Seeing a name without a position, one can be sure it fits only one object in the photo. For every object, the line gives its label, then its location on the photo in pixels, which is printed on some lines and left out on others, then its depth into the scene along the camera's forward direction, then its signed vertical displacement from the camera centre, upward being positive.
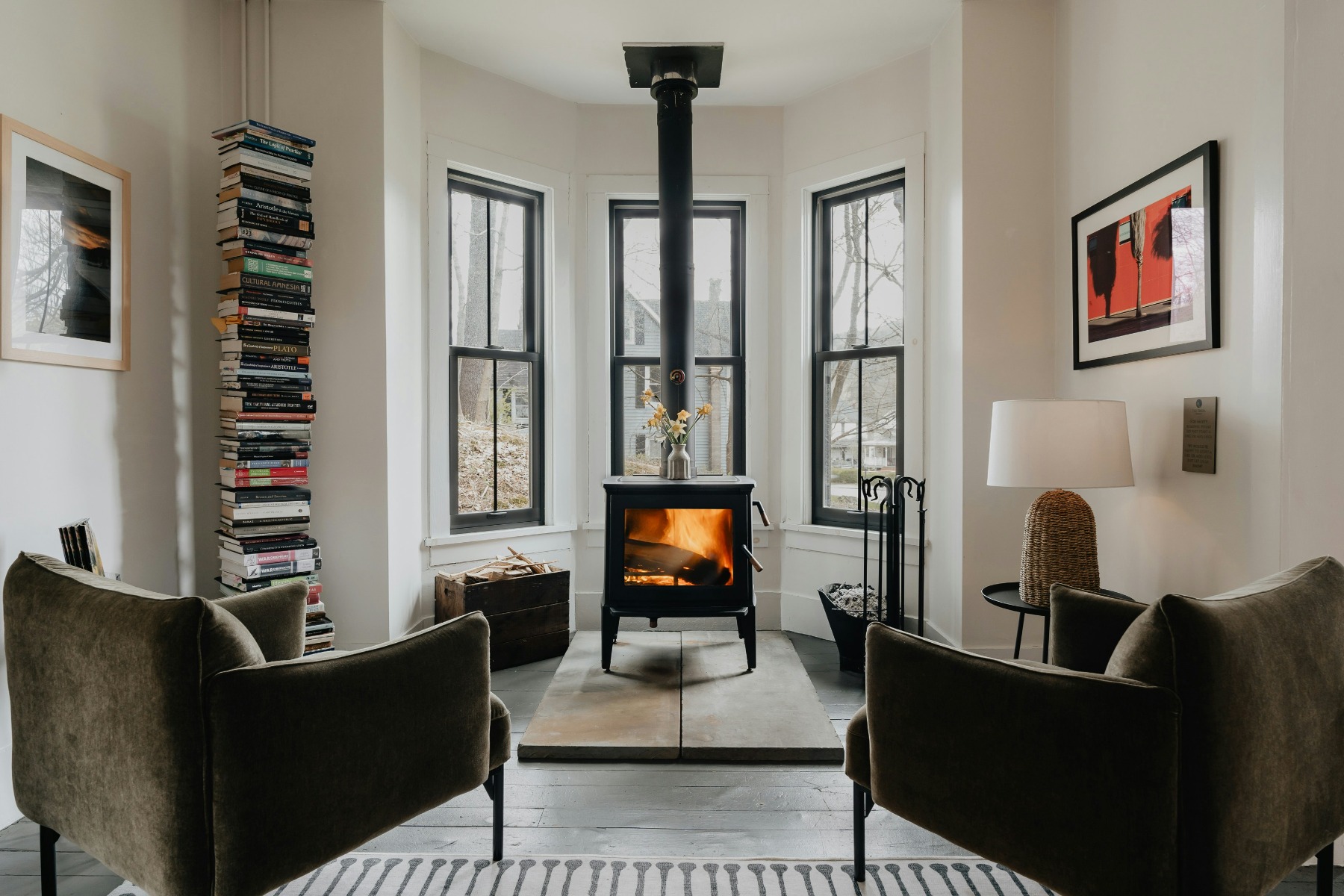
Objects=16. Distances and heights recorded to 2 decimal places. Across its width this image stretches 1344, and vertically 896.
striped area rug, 1.77 -1.09
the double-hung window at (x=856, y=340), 3.86 +0.47
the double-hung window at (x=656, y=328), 4.22 +0.58
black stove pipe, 3.51 +0.81
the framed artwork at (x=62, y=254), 2.11 +0.54
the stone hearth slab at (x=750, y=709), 2.47 -1.06
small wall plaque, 2.20 -0.03
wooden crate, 3.39 -0.85
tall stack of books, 2.79 +0.25
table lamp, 2.29 -0.12
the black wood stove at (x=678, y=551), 3.16 -0.52
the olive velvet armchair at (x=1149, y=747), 1.19 -0.55
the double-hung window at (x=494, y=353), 3.85 +0.40
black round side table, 2.40 -0.58
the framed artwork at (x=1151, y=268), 2.21 +0.54
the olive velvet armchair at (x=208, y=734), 1.30 -0.58
